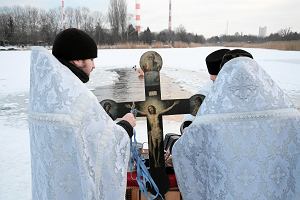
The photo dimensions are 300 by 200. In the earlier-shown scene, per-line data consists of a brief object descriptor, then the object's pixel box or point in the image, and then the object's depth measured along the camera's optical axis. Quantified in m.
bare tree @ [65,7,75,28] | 42.25
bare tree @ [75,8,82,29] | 43.84
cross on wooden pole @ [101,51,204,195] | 2.55
